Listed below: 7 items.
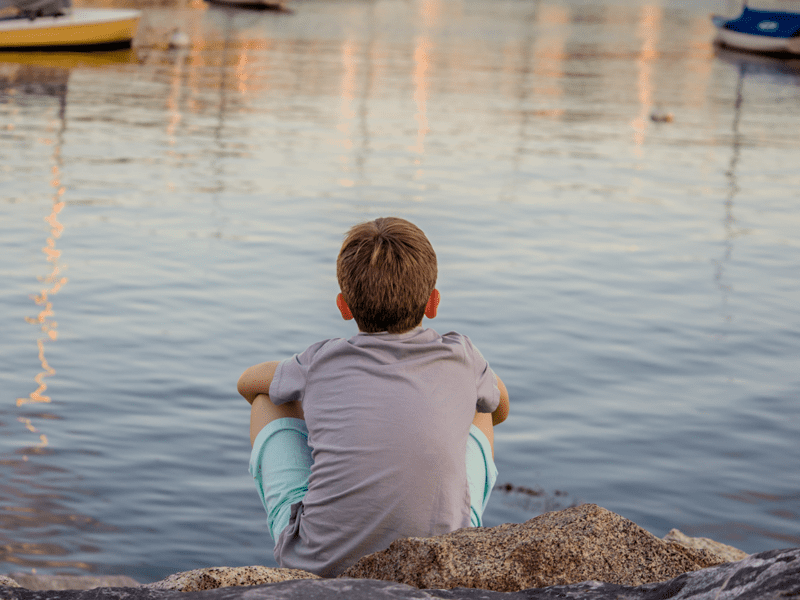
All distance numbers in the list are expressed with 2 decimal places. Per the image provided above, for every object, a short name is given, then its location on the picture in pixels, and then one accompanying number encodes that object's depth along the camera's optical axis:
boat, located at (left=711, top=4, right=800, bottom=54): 45.50
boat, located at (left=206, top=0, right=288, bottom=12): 62.78
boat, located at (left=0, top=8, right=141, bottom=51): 31.70
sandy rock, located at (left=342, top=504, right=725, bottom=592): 2.48
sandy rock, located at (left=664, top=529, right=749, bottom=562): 4.32
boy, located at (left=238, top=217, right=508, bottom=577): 2.85
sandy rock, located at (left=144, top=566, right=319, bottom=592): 2.46
